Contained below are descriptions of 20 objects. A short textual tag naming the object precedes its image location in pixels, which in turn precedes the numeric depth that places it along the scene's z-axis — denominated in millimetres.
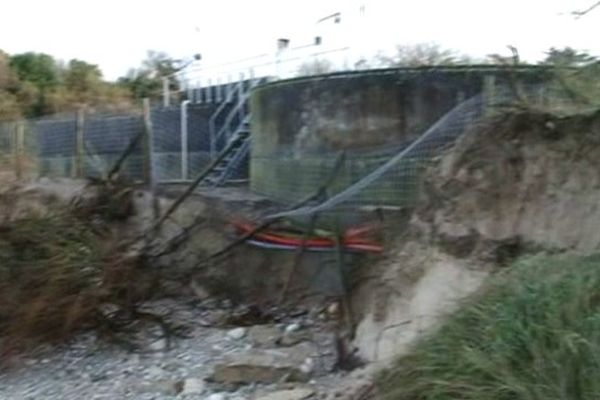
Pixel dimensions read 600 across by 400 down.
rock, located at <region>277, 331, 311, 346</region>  8234
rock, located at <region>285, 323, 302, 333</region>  8672
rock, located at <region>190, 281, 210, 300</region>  10211
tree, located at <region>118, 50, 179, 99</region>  30114
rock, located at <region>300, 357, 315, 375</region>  7160
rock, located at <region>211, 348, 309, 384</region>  7031
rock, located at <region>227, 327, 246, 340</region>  8623
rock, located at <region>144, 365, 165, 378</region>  7764
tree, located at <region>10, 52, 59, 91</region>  33375
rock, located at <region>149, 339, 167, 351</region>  8508
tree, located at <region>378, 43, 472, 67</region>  12664
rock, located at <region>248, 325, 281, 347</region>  8352
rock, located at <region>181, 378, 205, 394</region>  7020
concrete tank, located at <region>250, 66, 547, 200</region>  11445
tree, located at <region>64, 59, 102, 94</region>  31920
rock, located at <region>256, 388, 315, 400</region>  6324
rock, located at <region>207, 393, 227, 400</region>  6816
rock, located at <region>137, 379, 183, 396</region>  7125
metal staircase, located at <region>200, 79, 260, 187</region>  14930
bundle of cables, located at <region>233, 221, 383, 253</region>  7656
